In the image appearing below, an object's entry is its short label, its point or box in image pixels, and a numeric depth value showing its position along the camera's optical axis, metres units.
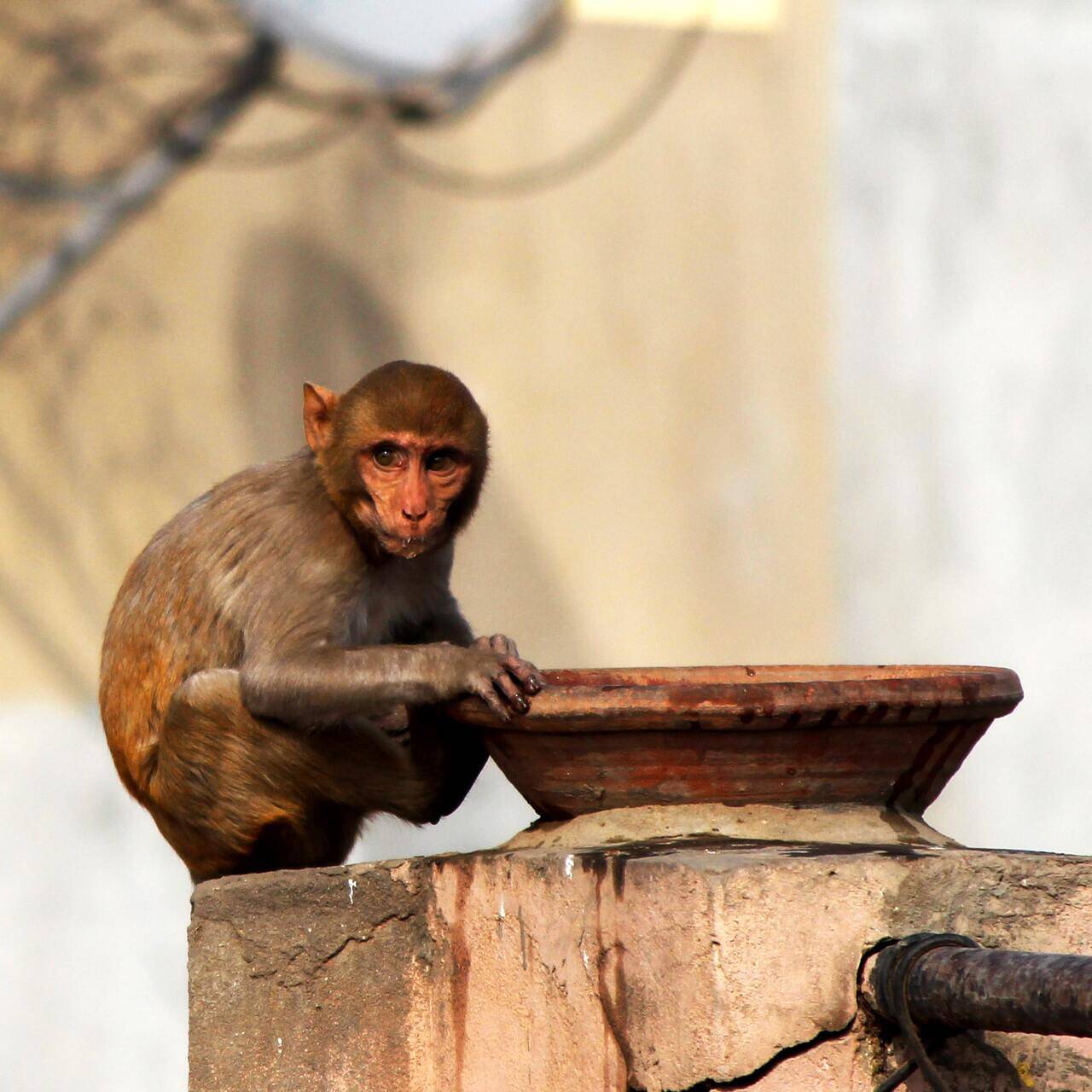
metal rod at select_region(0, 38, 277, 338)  15.68
